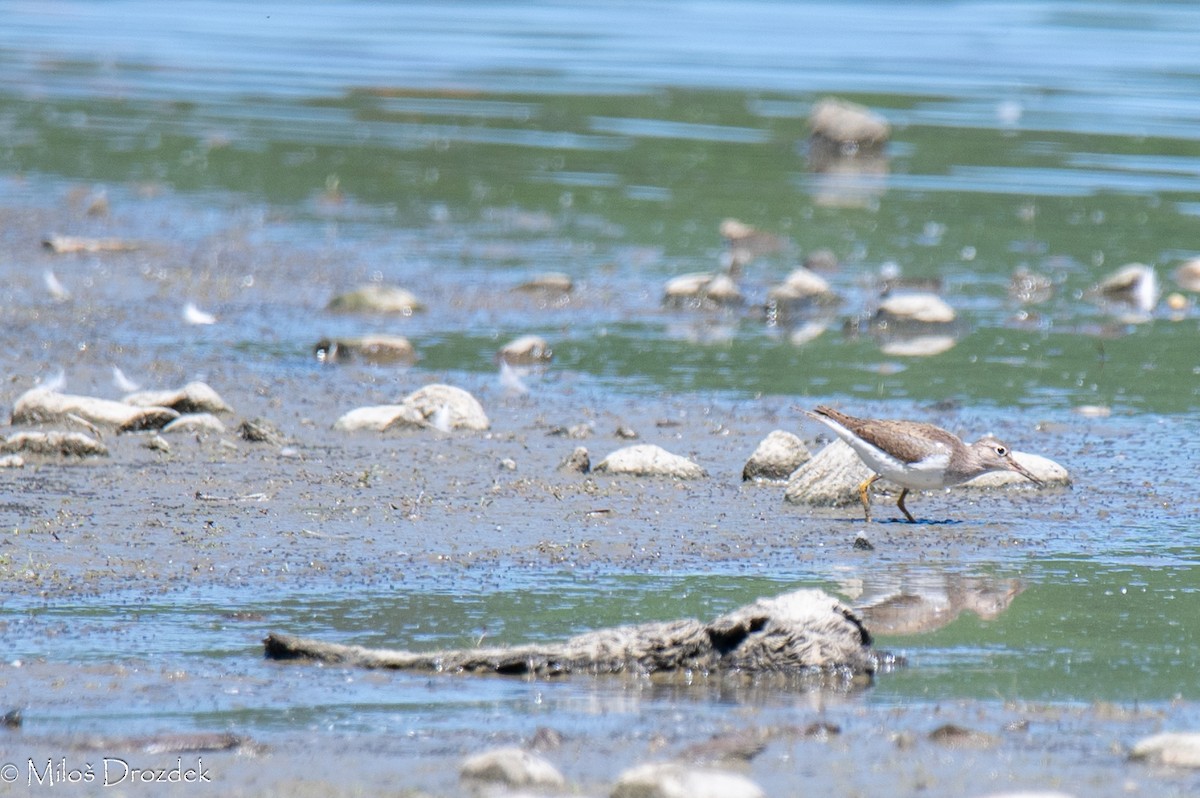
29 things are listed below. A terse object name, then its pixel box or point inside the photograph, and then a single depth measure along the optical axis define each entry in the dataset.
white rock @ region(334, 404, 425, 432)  17.08
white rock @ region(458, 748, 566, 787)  8.58
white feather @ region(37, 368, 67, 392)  18.28
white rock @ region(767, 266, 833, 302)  23.34
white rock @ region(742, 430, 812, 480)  15.62
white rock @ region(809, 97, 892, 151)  37.28
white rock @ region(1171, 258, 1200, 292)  24.67
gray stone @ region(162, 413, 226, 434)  16.64
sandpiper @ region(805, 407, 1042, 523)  14.27
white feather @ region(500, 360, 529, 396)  19.28
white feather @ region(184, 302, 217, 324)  22.30
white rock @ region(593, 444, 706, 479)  15.62
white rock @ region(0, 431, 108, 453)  15.55
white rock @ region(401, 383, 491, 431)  17.27
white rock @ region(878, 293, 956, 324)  22.36
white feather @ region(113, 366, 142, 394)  18.75
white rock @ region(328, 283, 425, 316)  23.08
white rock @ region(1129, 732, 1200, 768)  9.02
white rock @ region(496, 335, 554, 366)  20.58
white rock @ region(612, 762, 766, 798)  8.12
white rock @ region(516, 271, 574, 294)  24.25
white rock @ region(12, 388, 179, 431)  16.61
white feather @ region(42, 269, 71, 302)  23.27
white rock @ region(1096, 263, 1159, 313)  23.58
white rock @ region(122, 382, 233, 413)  17.28
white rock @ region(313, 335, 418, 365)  20.48
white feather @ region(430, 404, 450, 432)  17.19
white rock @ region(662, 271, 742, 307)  23.45
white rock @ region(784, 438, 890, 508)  15.06
